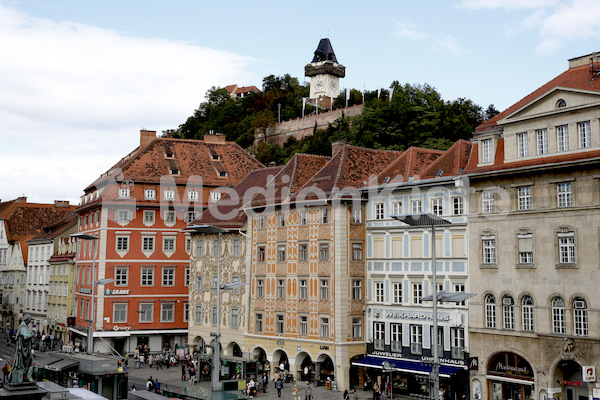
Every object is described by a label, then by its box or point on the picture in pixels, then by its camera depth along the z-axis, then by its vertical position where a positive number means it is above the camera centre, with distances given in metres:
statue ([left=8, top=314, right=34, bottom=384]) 23.55 -2.14
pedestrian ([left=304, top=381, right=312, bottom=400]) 43.22 -5.95
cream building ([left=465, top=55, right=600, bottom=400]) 37.72 +2.68
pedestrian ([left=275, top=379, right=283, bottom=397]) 46.81 -5.93
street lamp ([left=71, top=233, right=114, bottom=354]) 49.47 +0.67
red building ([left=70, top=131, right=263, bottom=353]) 67.81 +4.01
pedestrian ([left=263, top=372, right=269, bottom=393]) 48.97 -5.93
